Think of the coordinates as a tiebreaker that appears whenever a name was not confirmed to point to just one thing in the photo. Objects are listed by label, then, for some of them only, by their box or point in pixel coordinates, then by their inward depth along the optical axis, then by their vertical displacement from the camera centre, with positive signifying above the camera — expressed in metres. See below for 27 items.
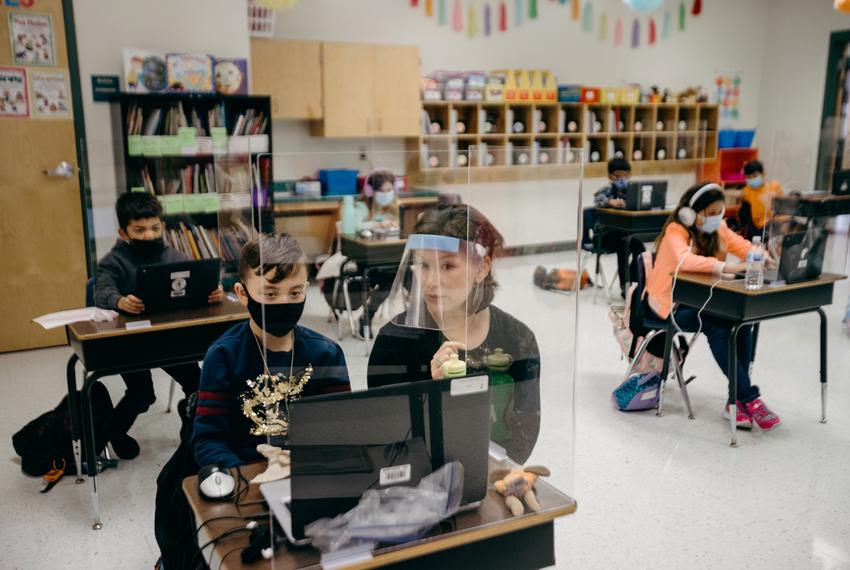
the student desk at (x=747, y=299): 3.28 -0.70
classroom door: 4.53 -0.23
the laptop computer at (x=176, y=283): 2.84 -0.54
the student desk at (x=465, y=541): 1.27 -0.71
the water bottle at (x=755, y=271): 3.32 -0.56
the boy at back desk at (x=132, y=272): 3.14 -0.53
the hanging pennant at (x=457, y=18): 7.71 +1.36
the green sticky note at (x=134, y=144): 4.90 +0.03
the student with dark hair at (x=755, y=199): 6.47 -0.46
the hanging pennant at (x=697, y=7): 9.33 +1.78
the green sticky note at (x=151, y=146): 4.92 +0.01
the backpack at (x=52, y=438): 3.01 -1.20
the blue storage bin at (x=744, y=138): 9.49 +0.13
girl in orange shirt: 3.53 -0.58
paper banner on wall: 9.77 +0.73
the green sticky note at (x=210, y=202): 4.79 -0.36
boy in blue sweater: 1.71 -0.51
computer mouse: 1.47 -0.68
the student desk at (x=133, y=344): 2.63 -0.73
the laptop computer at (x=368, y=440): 1.20 -0.50
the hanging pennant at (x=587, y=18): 8.56 +1.51
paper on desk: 2.71 -0.64
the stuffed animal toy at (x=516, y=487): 1.41 -0.66
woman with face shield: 1.63 -0.42
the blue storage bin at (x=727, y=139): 9.36 +0.11
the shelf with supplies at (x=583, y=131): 7.52 +0.18
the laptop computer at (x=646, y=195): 6.01 -0.39
